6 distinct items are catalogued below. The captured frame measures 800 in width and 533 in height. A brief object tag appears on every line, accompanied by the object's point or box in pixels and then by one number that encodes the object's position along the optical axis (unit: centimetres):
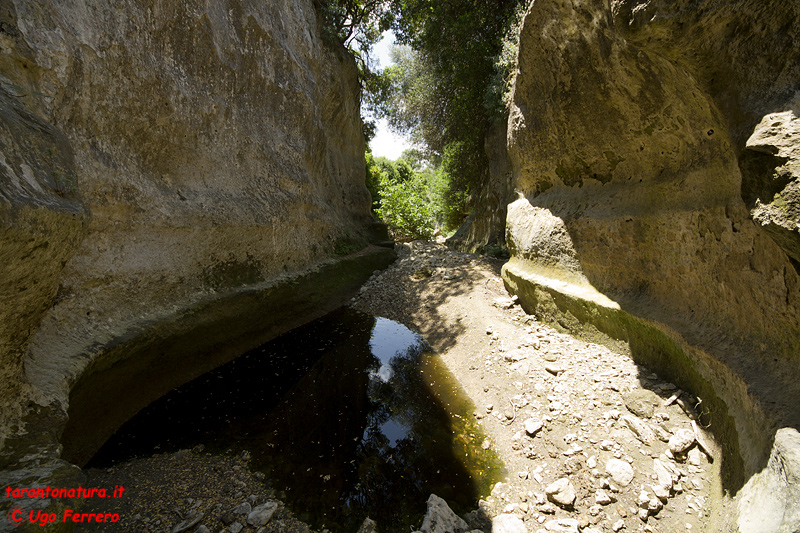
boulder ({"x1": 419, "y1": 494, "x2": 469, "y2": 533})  257
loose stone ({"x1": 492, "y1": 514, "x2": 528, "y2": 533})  254
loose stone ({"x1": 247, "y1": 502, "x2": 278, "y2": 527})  271
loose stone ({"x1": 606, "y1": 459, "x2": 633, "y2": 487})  268
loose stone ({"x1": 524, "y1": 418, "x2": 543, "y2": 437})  342
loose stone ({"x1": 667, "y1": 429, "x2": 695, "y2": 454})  273
